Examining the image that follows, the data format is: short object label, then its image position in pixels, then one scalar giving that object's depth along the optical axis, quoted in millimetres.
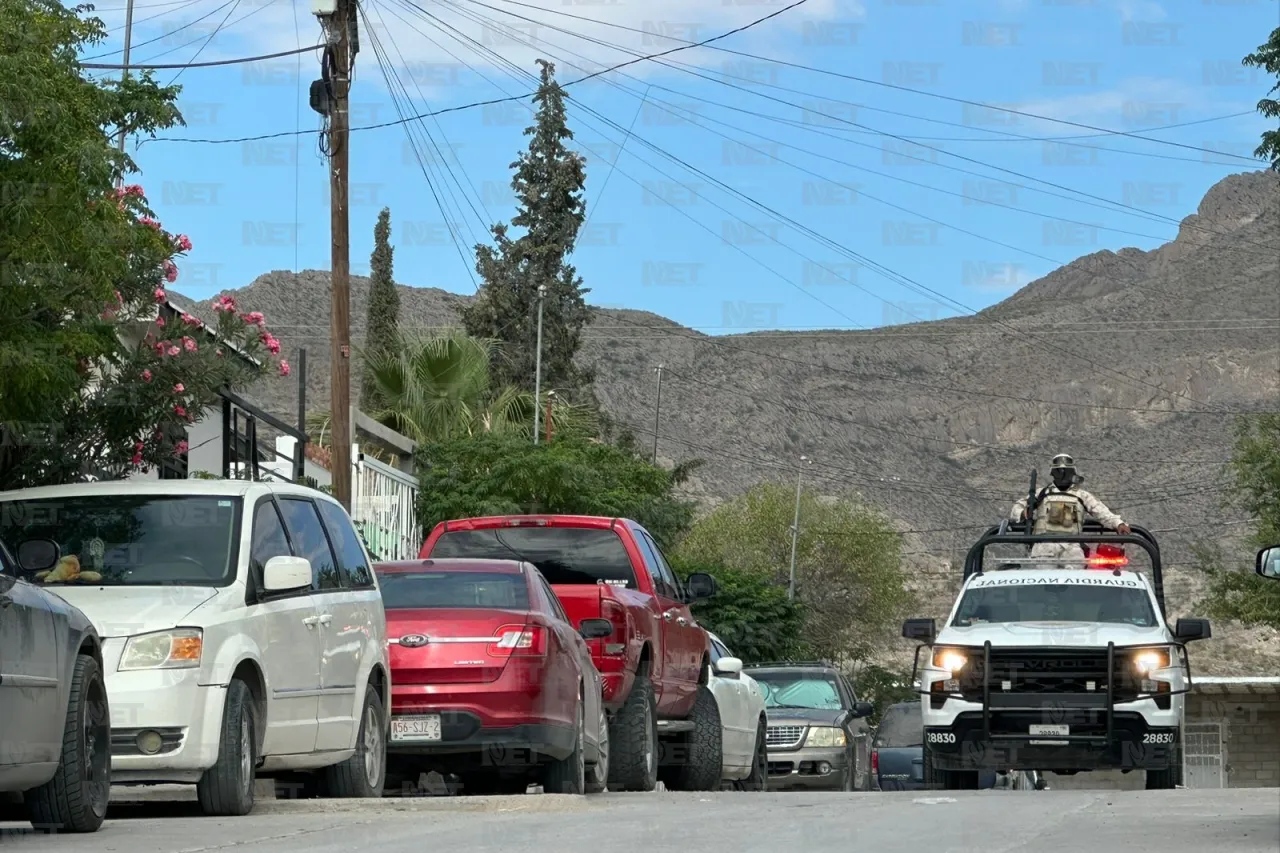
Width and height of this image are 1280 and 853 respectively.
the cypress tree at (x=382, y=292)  63662
